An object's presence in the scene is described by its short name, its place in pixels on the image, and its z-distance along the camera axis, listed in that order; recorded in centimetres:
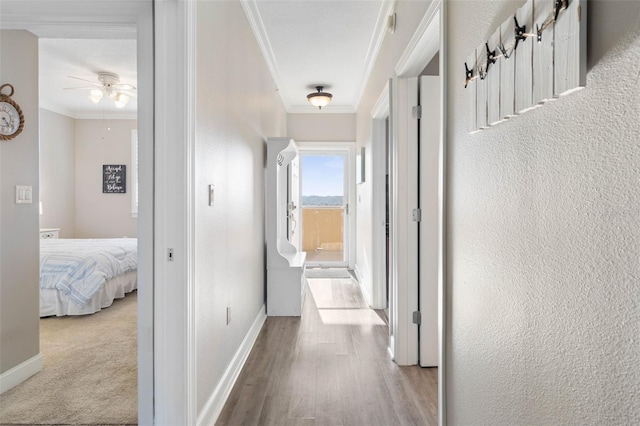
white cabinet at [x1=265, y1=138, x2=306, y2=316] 389
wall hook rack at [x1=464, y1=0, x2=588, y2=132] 77
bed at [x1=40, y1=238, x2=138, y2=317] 387
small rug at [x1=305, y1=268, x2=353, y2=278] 590
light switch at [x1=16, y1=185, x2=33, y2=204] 233
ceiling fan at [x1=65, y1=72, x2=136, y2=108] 477
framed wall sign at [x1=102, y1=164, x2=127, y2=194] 676
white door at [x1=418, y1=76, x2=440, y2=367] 260
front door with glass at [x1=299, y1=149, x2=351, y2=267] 664
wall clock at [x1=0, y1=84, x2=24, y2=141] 228
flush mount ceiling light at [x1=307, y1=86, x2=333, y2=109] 504
